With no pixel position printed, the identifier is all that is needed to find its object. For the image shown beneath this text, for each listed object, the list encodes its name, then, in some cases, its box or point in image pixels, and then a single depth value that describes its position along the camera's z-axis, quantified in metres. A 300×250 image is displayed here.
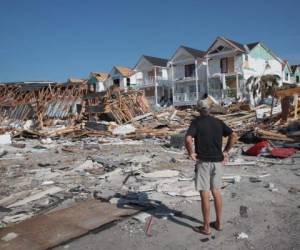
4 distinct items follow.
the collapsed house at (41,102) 27.55
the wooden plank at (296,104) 17.75
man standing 4.40
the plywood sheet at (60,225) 4.42
